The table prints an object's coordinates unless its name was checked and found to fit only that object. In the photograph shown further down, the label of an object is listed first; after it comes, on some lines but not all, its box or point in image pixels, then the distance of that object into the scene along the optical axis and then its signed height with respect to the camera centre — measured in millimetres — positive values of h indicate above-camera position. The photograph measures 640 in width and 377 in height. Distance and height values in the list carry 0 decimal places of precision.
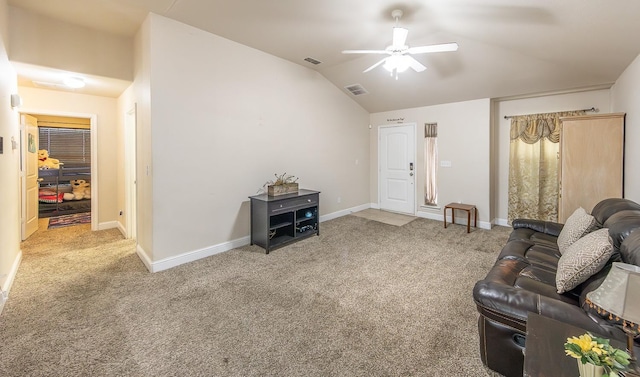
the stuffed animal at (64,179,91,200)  6727 -142
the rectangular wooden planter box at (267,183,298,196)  4070 -84
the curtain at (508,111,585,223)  4652 +273
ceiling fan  2822 +1399
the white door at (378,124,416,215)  6074 +344
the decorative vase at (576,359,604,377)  801 -551
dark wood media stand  3861 -535
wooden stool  4969 -457
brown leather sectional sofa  1449 -687
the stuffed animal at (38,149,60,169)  6538 +550
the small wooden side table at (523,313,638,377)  984 -650
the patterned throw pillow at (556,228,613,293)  1598 -469
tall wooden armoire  3268 +255
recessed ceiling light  3744 +1396
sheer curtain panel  5707 +440
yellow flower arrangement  797 -504
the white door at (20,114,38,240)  4262 +162
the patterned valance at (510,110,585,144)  4586 +940
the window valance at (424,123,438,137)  5665 +1080
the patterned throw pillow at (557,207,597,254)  2303 -393
